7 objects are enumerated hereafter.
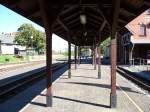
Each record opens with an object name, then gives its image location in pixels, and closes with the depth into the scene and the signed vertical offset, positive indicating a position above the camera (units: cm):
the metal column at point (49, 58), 381 -8
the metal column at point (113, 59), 382 -14
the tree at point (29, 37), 3663 +598
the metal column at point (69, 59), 780 -23
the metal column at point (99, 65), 791 -69
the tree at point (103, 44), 3893 +373
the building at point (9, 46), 3195 +279
